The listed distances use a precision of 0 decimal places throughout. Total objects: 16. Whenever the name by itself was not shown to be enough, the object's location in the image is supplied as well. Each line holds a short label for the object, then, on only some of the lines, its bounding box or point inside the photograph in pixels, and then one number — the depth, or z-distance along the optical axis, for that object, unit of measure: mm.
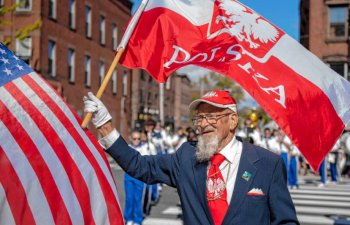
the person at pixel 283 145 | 15500
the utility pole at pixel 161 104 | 29352
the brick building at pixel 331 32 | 32375
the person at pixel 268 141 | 15180
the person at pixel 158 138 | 12516
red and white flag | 4137
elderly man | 3443
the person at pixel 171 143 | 15042
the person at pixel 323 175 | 17406
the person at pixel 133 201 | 9273
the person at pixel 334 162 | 17766
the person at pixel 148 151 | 10195
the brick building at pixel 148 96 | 48753
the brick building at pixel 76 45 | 27016
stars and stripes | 3160
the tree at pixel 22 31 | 17094
